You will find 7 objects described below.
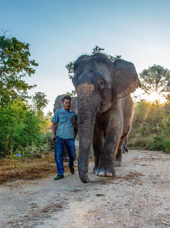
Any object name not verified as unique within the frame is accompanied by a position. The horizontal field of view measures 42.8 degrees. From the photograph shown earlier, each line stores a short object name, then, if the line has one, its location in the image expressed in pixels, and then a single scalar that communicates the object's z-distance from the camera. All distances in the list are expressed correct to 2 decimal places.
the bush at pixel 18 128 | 8.43
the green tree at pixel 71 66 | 15.24
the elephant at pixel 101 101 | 4.17
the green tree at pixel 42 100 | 26.72
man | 5.35
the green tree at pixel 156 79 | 43.88
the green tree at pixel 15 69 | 13.16
